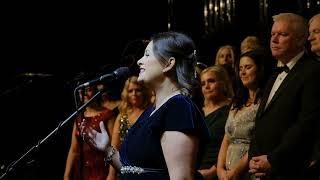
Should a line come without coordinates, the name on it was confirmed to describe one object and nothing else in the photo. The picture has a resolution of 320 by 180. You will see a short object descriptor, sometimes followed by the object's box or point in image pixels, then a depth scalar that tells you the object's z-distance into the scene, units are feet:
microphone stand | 17.71
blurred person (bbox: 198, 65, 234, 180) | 25.50
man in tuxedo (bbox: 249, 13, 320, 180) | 18.95
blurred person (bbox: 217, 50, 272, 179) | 23.35
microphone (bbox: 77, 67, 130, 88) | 17.27
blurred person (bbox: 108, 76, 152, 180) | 27.38
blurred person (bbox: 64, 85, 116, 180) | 27.93
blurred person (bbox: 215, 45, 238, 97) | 29.94
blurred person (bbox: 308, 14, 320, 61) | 23.03
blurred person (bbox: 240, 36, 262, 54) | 28.88
